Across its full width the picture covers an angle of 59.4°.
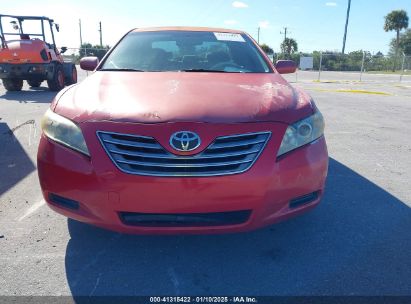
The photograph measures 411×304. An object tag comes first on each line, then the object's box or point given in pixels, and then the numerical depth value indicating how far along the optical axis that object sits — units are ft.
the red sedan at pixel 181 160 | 6.58
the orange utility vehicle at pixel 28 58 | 36.83
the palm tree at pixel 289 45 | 205.87
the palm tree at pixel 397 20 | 174.09
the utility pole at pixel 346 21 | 150.10
